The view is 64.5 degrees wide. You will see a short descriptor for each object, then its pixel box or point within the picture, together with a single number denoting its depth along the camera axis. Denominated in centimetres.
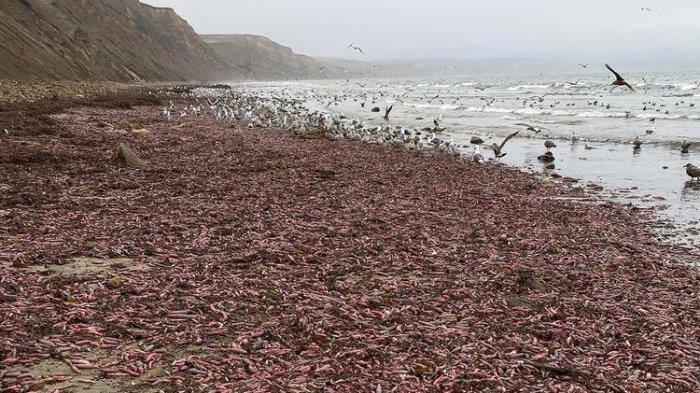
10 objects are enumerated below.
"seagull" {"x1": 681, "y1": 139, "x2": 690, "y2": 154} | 2730
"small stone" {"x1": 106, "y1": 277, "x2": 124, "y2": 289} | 756
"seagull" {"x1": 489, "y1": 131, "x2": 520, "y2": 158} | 2615
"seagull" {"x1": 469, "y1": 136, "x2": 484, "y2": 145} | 3127
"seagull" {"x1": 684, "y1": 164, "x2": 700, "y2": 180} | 2000
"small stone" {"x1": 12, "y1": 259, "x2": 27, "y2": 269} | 798
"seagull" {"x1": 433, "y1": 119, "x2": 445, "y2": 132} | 3741
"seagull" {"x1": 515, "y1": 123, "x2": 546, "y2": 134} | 3558
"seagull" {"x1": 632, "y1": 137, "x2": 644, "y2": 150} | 2912
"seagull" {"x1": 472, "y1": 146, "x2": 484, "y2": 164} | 2384
